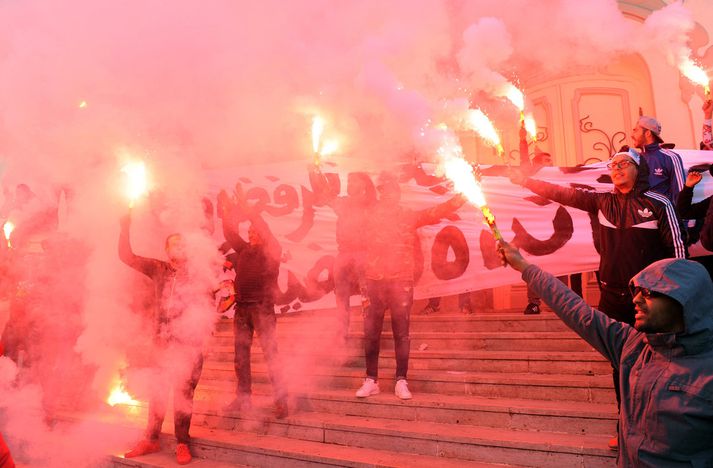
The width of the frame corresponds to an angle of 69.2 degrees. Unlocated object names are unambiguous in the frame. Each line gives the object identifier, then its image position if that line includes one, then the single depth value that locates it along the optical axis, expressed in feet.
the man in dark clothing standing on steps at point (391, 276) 15.99
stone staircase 12.72
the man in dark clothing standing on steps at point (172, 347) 15.07
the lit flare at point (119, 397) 20.01
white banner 20.26
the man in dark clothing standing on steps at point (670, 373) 5.60
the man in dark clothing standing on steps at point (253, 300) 16.69
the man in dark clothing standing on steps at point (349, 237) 18.28
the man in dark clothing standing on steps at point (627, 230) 11.10
